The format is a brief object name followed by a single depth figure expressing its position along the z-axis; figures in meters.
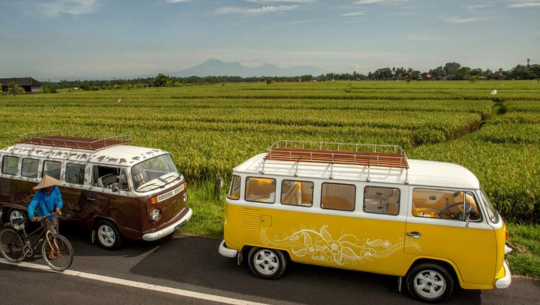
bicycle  7.53
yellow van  6.10
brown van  8.33
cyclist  7.54
